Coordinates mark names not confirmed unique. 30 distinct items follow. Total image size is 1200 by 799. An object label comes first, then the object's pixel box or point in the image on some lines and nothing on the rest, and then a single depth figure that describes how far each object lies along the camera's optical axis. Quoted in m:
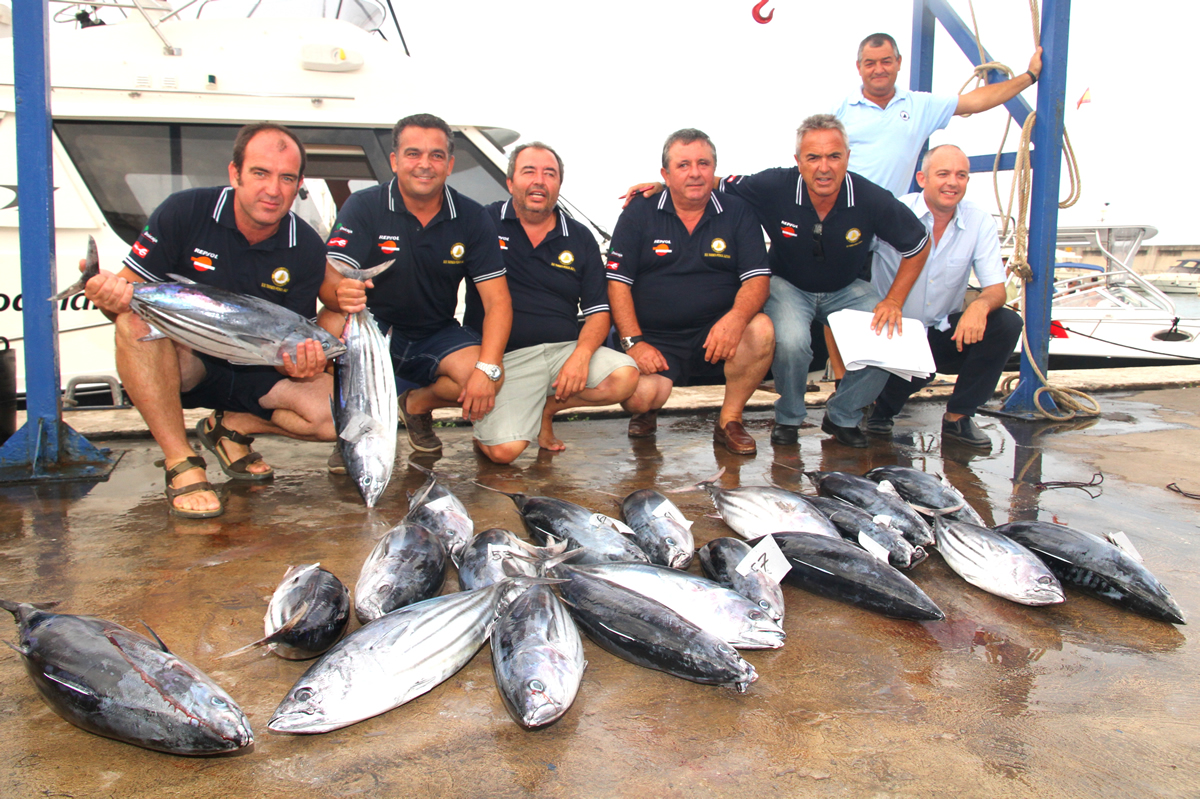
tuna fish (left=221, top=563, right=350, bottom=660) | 1.86
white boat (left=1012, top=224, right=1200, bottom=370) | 9.41
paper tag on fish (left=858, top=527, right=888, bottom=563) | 2.42
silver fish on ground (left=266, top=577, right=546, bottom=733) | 1.58
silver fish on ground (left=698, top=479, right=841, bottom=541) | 2.62
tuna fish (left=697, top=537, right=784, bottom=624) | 2.12
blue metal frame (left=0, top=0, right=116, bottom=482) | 3.26
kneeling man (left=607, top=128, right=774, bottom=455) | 4.12
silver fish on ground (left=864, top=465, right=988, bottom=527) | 2.82
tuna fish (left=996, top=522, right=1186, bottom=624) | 2.17
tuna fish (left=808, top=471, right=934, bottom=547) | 2.62
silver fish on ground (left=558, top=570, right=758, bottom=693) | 1.75
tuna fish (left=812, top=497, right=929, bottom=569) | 2.46
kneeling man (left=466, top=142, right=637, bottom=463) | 3.86
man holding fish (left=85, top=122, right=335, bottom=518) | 3.12
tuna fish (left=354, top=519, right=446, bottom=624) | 2.03
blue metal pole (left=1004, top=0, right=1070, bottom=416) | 4.80
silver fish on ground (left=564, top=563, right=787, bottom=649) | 1.95
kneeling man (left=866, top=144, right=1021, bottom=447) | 4.36
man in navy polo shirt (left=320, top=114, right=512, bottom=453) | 3.59
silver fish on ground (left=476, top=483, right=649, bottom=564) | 2.39
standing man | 5.08
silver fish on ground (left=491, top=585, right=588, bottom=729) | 1.57
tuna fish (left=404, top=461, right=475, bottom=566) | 2.53
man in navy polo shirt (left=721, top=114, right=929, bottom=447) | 4.17
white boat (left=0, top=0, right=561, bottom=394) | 5.18
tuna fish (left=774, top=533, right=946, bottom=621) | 2.12
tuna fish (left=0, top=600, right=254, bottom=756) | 1.48
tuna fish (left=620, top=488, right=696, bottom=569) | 2.45
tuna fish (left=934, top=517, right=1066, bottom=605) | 2.23
